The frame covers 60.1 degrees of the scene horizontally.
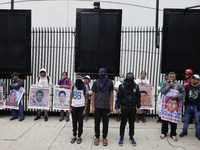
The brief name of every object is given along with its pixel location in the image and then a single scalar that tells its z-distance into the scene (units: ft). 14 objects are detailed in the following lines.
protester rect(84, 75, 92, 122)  20.77
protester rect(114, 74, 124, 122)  21.58
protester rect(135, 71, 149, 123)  21.75
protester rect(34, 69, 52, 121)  22.26
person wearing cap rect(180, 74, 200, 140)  16.53
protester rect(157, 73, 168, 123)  20.26
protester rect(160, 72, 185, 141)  16.33
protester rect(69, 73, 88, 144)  15.61
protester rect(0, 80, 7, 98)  22.53
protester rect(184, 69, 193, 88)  20.31
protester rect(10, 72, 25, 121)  22.08
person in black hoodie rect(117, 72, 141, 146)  15.11
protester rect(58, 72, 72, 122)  21.94
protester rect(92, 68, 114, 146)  15.25
